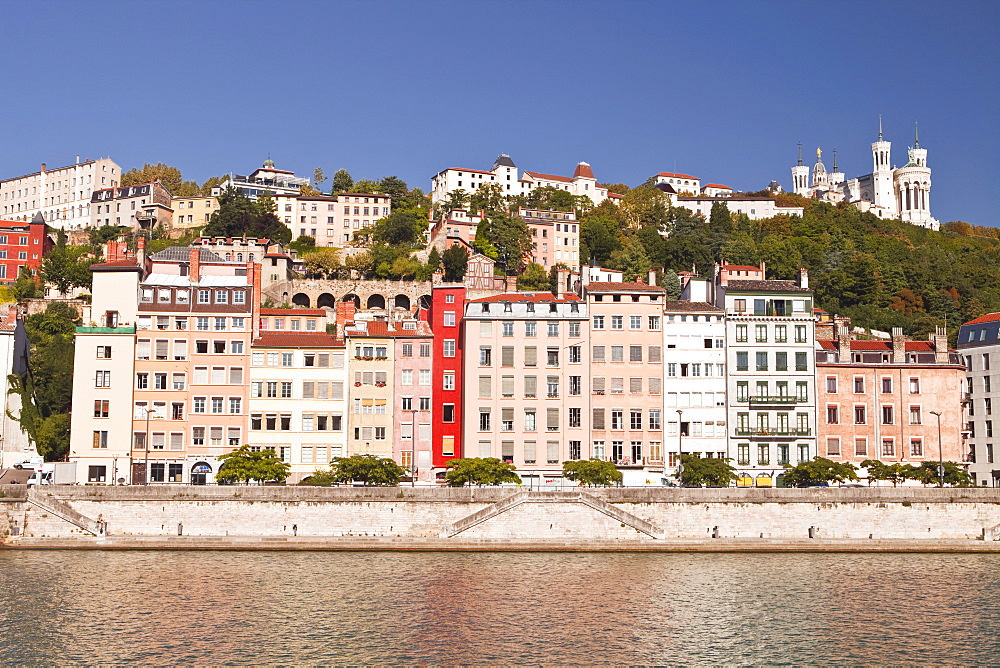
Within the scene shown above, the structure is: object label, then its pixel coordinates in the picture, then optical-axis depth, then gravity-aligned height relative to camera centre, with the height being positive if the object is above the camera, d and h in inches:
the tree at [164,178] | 6983.3 +1765.2
